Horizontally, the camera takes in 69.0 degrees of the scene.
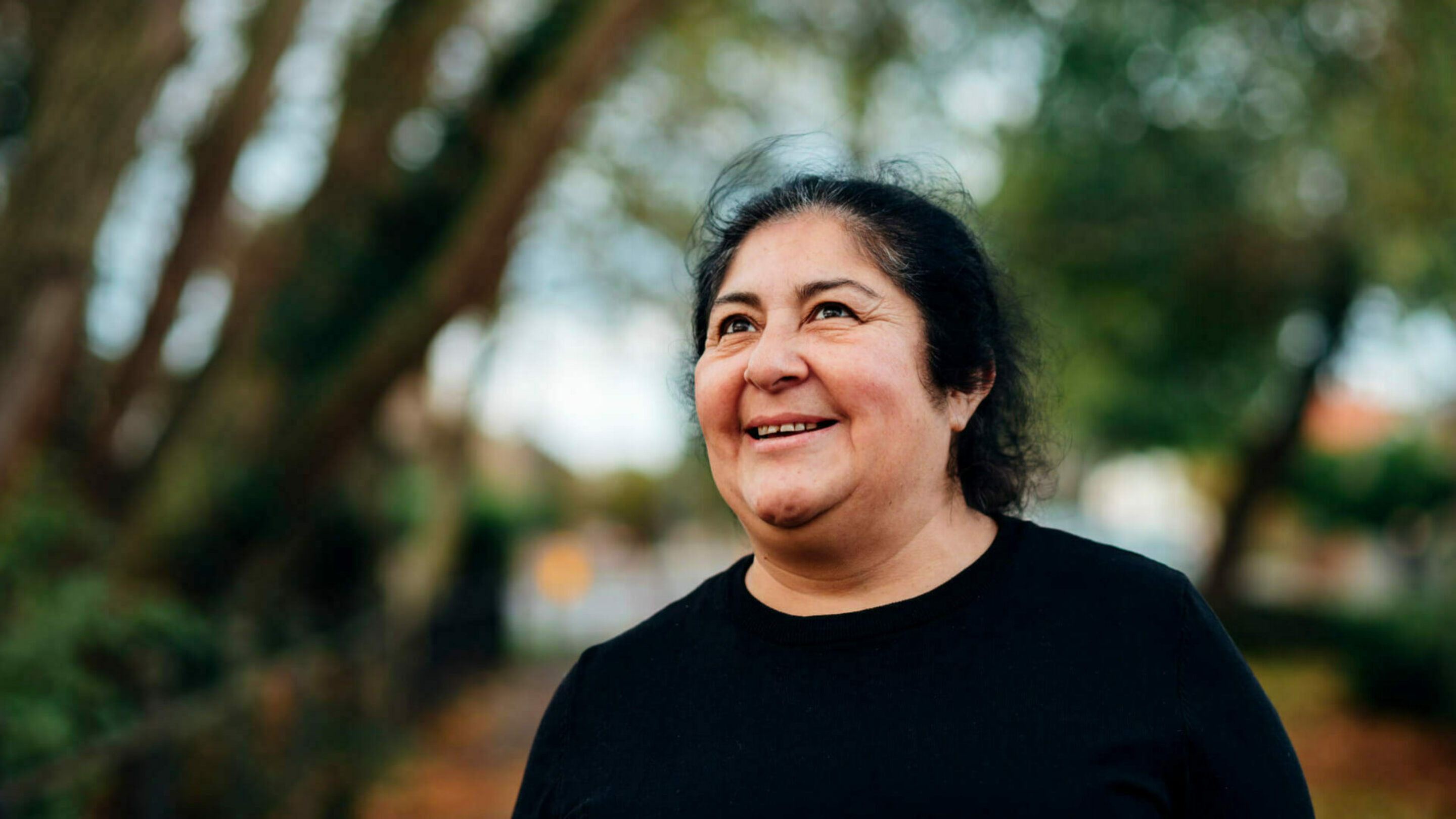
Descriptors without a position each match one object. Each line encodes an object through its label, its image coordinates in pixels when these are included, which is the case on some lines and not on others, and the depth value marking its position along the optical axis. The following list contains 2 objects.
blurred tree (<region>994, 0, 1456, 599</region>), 7.29
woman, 1.48
